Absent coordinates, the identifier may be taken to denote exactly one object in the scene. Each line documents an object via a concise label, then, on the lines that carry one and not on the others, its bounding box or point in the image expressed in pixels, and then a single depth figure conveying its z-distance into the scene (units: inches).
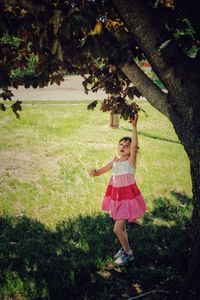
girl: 151.3
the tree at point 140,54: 74.0
